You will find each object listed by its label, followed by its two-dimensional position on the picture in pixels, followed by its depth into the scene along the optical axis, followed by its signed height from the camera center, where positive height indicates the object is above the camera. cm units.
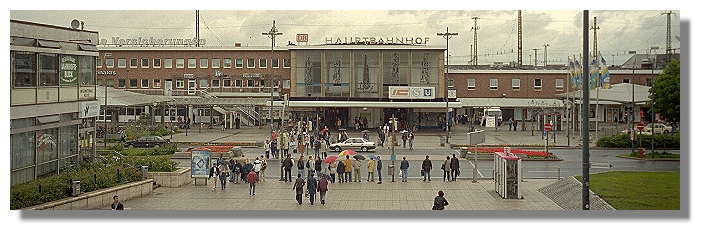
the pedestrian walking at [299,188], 2700 -236
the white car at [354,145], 4531 -165
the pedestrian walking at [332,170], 3244 -219
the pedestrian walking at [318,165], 3284 -200
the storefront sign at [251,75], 6629 +292
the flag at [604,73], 4250 +204
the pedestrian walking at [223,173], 3109 -219
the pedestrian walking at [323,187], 2716 -230
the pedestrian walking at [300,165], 3338 -198
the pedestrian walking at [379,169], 3319 -211
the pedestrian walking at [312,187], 2705 -229
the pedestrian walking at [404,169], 3312 -214
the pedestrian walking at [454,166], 3364 -202
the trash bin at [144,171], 3081 -208
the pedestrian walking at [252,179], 2931 -223
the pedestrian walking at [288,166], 3319 -202
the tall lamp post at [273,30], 5094 +496
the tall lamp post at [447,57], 5053 +212
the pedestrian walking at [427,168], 3333 -208
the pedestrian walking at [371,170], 3366 -219
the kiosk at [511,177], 2812 -203
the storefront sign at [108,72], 5775 +270
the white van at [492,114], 6393 +2
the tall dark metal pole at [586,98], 2211 +43
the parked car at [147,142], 4538 -155
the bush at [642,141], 3926 -130
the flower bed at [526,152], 4191 -184
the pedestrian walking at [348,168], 3338 -209
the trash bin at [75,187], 2591 -224
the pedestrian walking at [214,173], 3123 -223
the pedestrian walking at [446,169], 3356 -213
